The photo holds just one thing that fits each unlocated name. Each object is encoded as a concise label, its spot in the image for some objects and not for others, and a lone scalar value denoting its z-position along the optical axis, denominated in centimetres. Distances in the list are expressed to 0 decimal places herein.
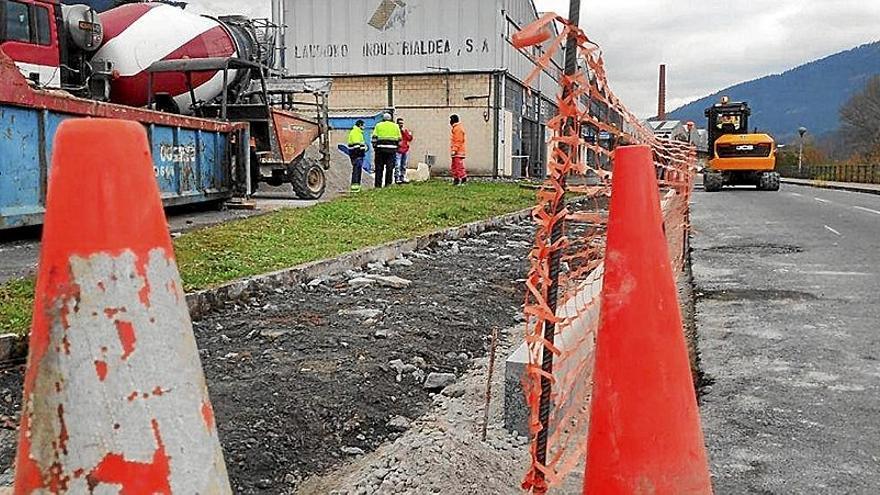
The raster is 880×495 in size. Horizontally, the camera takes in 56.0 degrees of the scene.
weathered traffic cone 168
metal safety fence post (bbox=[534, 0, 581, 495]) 257
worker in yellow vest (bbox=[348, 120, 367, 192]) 1921
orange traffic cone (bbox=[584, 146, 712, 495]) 215
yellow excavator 2834
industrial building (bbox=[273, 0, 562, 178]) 2847
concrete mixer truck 1030
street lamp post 5262
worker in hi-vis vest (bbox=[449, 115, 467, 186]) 1975
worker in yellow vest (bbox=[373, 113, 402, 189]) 1809
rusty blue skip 793
